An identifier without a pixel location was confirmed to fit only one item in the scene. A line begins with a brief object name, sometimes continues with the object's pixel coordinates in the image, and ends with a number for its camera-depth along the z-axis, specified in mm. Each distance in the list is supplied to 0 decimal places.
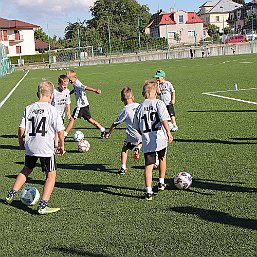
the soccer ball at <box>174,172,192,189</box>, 6754
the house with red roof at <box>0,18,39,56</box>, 86394
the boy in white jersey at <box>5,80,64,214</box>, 6168
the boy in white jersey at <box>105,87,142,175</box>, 7785
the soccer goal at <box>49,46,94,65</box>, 66938
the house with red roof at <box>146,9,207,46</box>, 92812
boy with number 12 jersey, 6477
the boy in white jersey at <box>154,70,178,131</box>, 11344
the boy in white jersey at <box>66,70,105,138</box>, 11688
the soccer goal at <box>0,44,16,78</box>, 50875
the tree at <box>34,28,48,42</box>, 122338
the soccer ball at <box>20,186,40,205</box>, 6504
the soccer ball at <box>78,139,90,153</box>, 10071
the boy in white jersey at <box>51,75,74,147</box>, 10656
